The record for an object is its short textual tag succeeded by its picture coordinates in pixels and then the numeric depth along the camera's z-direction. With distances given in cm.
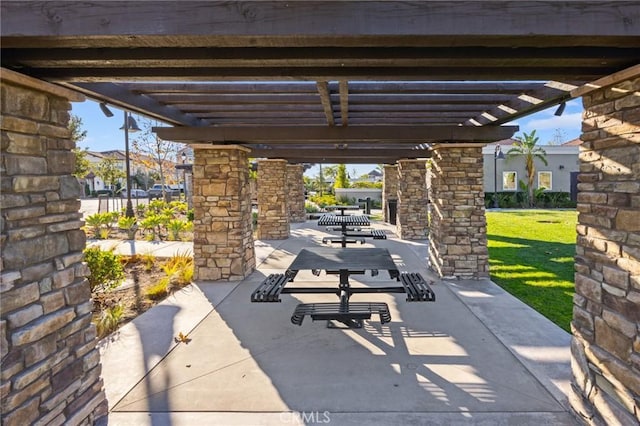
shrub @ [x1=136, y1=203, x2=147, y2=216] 1717
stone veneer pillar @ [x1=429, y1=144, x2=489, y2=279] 726
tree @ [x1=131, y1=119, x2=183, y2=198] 2062
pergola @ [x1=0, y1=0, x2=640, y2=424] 209
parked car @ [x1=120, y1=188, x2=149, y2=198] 3478
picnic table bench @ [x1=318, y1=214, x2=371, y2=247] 916
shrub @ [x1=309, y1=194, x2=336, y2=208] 2207
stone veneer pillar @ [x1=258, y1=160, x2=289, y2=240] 1220
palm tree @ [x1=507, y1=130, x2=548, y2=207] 2394
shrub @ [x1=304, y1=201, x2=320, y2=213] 1994
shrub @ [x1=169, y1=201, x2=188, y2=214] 1671
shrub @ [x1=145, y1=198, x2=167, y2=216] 1558
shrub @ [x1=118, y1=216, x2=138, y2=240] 1120
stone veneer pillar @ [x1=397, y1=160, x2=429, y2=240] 1201
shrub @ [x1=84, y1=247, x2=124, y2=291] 566
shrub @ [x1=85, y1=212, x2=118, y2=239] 1162
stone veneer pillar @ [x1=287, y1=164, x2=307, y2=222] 1599
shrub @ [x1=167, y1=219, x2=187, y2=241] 1163
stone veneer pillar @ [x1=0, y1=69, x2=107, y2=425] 237
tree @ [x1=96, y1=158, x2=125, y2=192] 2706
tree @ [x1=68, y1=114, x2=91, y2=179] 1842
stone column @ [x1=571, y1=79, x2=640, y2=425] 252
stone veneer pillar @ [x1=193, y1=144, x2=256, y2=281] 719
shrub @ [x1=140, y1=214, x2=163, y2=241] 1148
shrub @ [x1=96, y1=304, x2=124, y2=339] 475
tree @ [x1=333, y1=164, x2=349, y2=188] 2884
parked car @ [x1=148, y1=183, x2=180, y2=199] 2697
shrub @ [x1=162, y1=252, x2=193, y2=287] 718
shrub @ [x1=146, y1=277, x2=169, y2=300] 626
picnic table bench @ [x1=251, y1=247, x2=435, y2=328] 432
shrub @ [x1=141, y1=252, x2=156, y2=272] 797
